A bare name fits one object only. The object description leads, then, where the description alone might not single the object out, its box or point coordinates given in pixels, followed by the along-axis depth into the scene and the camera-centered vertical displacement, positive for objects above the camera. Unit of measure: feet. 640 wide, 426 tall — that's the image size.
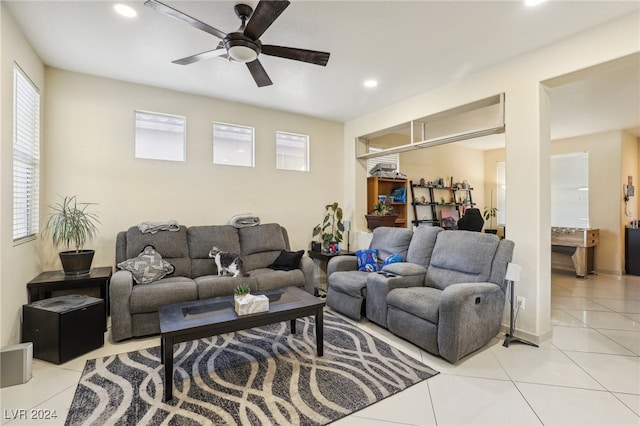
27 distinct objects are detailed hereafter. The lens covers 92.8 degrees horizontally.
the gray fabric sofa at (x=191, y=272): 9.39 -2.22
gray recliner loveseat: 8.16 -2.44
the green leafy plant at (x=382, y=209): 16.34 +0.34
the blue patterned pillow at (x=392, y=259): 12.16 -1.76
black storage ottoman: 8.10 -3.14
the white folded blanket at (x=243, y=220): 13.62 -0.25
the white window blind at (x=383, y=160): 18.24 +3.49
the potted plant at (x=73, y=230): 10.02 -0.59
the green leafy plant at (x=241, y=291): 8.24 -2.08
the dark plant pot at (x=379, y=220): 16.10 -0.26
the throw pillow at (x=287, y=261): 12.68 -1.97
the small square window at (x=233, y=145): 14.29 +3.37
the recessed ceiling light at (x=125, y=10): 7.60 +5.19
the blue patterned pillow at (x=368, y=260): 12.64 -1.89
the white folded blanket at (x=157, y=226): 11.55 -0.48
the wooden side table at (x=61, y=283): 9.25 -2.17
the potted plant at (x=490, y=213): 24.60 +0.22
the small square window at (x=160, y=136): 12.63 +3.33
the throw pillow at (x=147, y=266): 10.40 -1.84
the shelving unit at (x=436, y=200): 20.86 +1.13
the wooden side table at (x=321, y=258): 14.87 -2.16
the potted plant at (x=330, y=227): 16.21 -0.65
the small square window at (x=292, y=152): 15.98 +3.41
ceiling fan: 6.06 +4.06
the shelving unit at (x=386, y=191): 17.54 +1.46
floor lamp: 8.84 -2.51
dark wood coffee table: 6.66 -2.56
